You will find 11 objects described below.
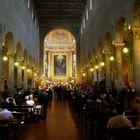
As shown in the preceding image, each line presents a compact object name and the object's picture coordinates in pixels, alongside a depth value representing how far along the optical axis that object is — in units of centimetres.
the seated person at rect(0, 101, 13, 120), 571
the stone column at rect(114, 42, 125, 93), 1157
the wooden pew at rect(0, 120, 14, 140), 532
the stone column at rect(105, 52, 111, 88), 1400
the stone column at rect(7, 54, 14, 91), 1337
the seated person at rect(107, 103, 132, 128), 440
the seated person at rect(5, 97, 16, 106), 878
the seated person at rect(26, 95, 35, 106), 977
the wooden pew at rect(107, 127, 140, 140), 401
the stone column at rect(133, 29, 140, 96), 852
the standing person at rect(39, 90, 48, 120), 1072
